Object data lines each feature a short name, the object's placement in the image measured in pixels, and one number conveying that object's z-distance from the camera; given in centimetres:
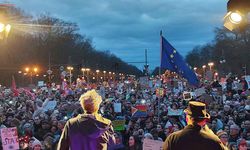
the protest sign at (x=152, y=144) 492
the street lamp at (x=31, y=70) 4048
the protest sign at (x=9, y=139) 544
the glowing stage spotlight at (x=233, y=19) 381
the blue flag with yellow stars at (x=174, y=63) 814
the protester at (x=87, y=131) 294
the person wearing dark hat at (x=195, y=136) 250
